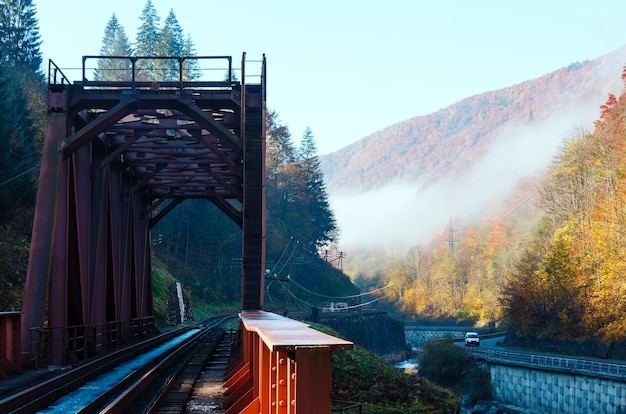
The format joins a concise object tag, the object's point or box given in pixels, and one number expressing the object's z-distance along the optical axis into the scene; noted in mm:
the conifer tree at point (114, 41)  104312
